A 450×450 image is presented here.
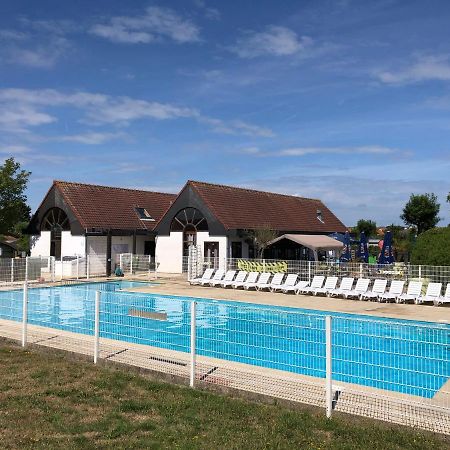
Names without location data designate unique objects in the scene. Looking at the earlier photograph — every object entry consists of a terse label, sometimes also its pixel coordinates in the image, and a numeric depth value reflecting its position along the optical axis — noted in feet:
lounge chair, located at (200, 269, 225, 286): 89.81
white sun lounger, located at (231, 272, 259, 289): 85.66
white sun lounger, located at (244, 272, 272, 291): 84.35
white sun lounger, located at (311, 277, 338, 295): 77.10
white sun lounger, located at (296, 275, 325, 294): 78.34
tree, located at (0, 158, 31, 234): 121.60
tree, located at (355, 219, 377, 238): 223.51
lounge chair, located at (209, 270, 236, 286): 88.45
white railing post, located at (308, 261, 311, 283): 81.49
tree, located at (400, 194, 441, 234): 188.65
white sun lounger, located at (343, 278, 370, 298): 73.51
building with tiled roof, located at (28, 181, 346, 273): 112.06
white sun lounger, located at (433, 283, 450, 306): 65.81
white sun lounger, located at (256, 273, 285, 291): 82.74
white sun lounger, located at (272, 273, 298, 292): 80.98
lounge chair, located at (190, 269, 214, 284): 91.20
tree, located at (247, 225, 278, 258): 110.11
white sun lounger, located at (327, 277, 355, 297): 75.20
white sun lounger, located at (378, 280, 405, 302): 70.23
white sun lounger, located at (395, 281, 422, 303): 68.85
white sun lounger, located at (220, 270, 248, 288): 87.20
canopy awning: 105.51
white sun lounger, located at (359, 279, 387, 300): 71.87
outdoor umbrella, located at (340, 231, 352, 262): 102.68
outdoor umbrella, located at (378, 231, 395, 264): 91.86
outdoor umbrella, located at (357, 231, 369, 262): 102.47
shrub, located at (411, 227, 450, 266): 75.56
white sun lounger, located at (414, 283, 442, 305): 66.90
